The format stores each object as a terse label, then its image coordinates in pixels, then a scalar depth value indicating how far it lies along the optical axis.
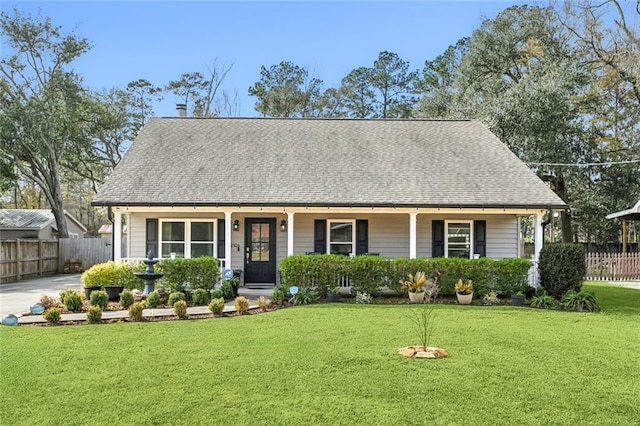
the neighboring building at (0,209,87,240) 28.84
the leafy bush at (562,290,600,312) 11.88
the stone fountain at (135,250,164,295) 12.43
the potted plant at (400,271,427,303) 12.46
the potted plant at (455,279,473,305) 12.49
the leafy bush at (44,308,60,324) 9.57
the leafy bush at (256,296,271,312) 11.23
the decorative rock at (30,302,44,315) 10.48
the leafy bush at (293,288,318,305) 12.18
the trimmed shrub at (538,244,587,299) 12.65
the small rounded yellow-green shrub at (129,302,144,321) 9.86
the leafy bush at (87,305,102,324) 9.72
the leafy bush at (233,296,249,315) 10.78
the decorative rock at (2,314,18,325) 9.55
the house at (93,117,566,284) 14.07
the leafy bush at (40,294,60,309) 11.18
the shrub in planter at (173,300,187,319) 10.09
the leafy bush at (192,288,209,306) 11.83
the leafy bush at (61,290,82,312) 10.91
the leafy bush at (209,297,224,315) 10.46
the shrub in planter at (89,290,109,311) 10.98
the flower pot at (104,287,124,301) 12.41
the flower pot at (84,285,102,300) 12.50
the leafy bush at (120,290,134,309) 11.25
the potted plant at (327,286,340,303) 12.58
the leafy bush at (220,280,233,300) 12.83
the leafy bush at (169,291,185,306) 11.55
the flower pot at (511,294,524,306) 12.37
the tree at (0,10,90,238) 25.69
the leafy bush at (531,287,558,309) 12.03
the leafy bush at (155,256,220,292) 12.88
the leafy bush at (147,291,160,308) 11.39
